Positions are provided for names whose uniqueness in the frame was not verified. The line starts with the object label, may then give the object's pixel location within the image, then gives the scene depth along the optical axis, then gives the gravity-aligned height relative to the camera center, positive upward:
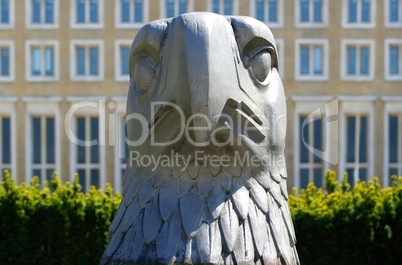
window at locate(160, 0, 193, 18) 41.09 +6.76
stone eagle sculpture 3.61 -0.17
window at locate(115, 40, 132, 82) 41.12 +3.60
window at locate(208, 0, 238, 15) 40.75 +6.78
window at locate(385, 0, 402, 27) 40.91 +6.44
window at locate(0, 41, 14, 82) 41.44 +3.45
